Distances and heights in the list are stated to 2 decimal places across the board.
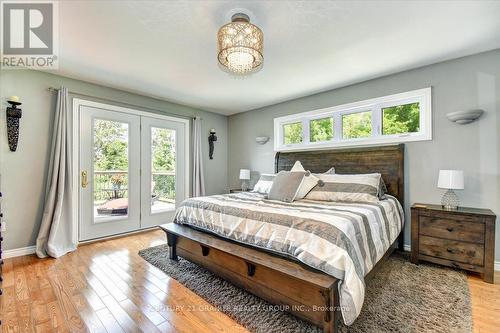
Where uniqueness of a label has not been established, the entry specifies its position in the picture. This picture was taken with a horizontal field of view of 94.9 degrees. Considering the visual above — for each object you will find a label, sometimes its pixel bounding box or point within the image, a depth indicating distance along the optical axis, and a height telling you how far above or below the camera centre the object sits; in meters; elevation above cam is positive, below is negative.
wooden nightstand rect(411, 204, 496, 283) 2.33 -0.78
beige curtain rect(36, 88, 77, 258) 3.08 -0.40
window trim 3.09 +0.75
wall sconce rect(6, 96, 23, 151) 2.92 +0.58
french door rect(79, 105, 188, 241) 3.62 -0.07
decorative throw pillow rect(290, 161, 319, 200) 3.06 -0.25
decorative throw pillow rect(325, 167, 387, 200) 2.94 -0.33
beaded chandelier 1.91 +1.06
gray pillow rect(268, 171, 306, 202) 2.89 -0.26
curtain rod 3.28 +1.10
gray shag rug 1.68 -1.17
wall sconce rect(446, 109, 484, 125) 2.65 +0.59
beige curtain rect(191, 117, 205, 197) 4.93 +0.07
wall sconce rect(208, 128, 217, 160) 5.34 +0.59
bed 1.56 -0.69
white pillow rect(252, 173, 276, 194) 3.77 -0.29
